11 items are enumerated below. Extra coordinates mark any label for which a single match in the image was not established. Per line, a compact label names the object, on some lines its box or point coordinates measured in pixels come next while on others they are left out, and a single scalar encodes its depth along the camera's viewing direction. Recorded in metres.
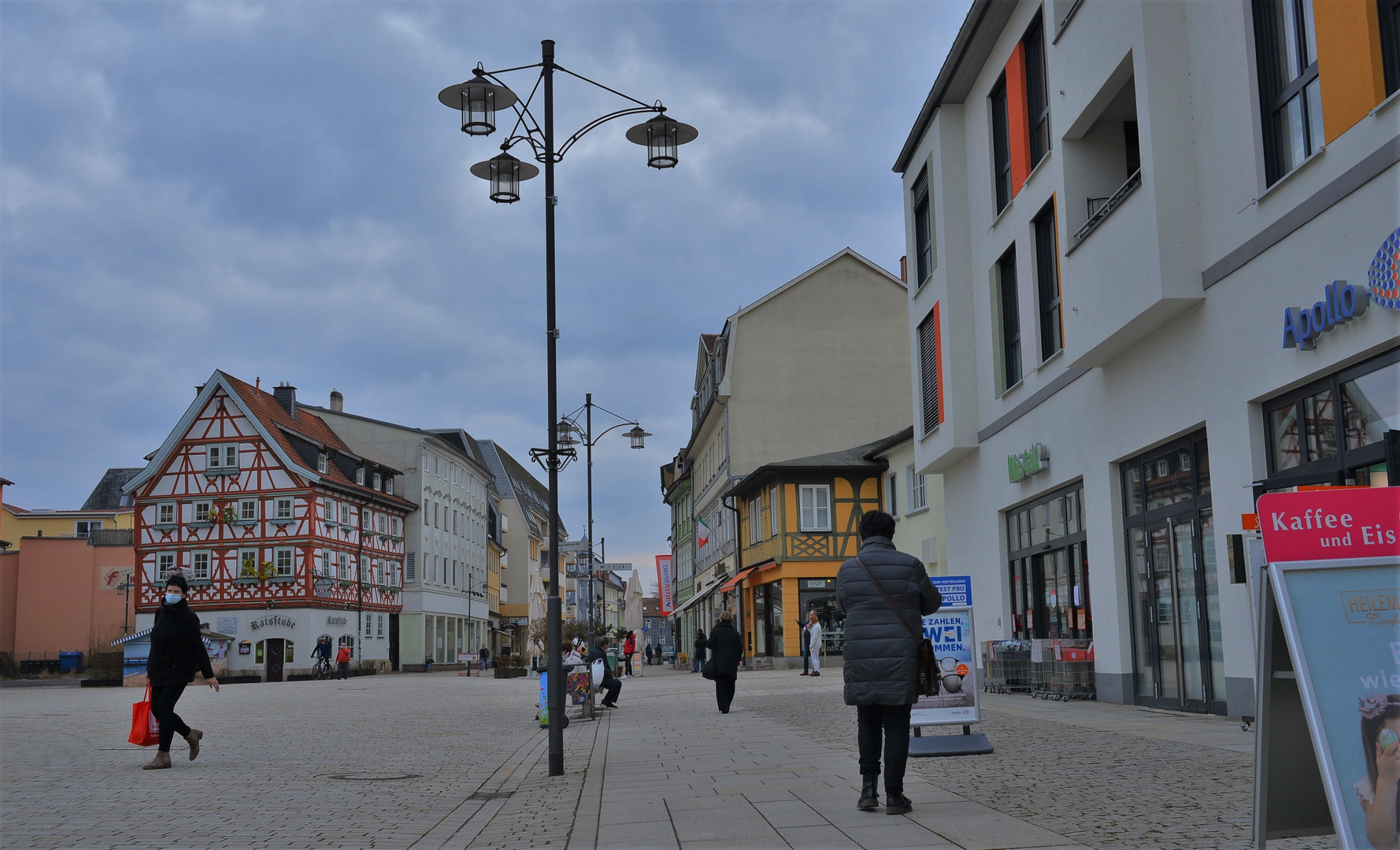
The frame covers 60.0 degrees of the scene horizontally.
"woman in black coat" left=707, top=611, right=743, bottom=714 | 19.11
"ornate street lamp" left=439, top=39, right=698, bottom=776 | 11.48
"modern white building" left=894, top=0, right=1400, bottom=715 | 10.45
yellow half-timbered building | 41.00
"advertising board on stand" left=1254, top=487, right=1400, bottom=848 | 4.60
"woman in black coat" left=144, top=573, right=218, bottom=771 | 11.47
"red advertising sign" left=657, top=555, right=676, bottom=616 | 78.25
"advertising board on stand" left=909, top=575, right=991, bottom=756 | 10.34
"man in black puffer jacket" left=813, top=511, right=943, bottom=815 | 7.39
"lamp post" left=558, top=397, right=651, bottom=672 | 30.16
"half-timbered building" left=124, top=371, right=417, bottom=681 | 54.66
